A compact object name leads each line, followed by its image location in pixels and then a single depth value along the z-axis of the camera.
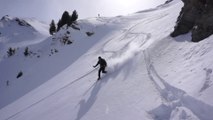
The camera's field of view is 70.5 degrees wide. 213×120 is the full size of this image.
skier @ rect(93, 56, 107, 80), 12.45
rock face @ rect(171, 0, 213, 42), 11.15
